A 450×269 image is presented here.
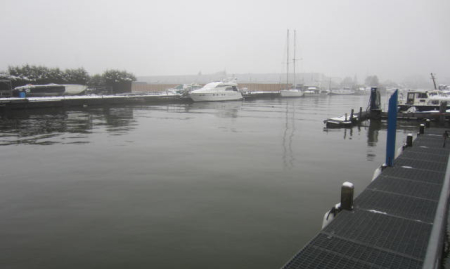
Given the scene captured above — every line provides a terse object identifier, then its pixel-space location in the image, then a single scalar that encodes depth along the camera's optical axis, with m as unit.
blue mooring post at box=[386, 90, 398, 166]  10.77
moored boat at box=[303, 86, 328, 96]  110.81
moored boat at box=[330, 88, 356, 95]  141.48
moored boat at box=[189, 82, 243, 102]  58.44
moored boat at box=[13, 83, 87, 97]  47.28
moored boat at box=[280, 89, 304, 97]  87.69
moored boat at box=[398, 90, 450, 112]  31.81
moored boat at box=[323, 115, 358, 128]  25.27
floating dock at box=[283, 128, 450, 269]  5.12
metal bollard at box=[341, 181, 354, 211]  6.90
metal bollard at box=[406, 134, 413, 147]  13.65
